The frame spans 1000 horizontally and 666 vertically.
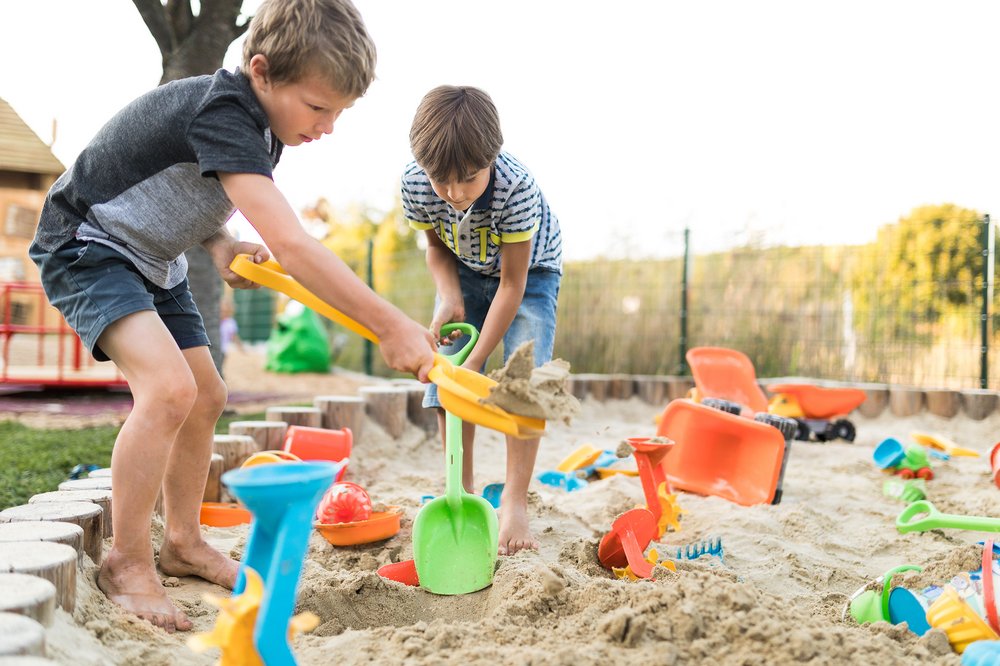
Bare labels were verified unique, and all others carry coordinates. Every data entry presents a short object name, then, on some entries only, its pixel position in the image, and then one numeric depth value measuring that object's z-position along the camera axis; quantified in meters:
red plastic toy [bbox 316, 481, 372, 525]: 2.18
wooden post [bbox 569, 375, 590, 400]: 5.33
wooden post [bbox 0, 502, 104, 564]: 1.71
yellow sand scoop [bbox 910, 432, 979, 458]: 3.74
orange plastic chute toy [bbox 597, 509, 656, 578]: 1.80
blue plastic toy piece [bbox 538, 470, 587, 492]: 3.16
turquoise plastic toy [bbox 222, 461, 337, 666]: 1.02
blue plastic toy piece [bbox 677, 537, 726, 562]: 2.06
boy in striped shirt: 1.99
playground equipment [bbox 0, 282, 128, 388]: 5.65
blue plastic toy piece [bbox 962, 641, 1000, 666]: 1.27
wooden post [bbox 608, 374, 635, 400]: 5.46
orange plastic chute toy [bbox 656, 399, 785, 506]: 2.91
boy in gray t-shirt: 1.39
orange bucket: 2.92
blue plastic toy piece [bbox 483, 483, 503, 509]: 2.79
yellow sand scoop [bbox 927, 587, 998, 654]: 1.39
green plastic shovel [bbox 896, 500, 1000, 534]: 1.63
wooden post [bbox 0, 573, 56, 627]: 1.19
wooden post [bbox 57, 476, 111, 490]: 2.08
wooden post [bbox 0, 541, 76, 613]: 1.34
